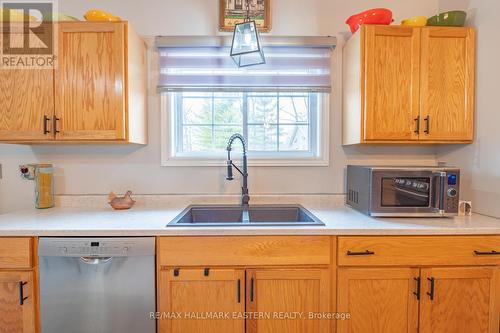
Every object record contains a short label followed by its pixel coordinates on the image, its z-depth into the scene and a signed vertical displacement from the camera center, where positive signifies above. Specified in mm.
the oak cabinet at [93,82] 1610 +460
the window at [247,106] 1929 +414
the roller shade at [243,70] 1926 +639
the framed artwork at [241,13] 1941 +1065
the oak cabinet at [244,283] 1377 -649
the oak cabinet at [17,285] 1359 -659
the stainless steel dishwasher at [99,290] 1362 -679
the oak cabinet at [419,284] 1390 -651
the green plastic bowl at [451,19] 1688 +899
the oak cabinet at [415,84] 1648 +470
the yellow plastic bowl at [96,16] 1637 +869
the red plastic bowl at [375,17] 1700 +916
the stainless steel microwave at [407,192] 1566 -196
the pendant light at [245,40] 1525 +685
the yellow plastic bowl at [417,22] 1697 +880
